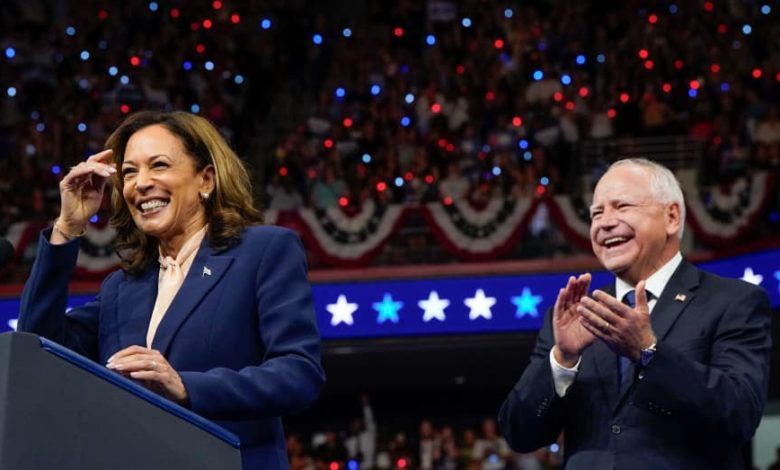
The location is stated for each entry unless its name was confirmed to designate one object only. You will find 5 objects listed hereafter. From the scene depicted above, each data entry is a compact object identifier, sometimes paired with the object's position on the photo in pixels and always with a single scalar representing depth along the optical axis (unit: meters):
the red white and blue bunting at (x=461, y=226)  19.84
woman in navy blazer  4.91
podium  3.61
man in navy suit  5.45
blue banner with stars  20.94
